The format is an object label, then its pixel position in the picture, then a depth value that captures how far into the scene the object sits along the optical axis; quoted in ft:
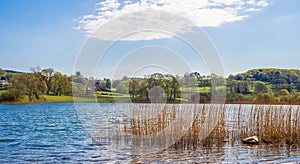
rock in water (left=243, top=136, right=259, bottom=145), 53.21
